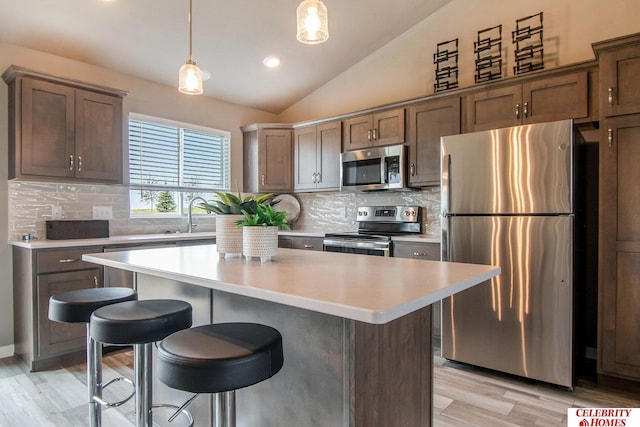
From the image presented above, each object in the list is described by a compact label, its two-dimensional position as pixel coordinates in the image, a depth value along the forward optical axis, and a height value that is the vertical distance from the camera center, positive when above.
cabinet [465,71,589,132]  2.70 +0.82
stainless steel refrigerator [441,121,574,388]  2.42 -0.22
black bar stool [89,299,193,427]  1.46 -0.44
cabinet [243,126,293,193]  4.54 +0.64
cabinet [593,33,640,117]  2.30 +0.84
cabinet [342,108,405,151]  3.64 +0.83
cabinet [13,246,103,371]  2.75 -0.62
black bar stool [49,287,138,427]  1.77 -0.48
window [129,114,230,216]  3.84 +0.54
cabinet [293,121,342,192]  4.14 +0.63
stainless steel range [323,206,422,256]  3.48 -0.19
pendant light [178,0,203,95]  2.21 +0.79
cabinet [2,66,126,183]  2.90 +0.69
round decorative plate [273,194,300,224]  4.87 +0.07
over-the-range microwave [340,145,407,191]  3.59 +0.43
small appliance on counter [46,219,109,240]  3.08 -0.13
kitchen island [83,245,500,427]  1.06 -0.42
